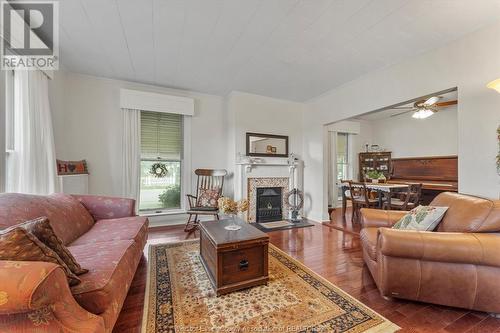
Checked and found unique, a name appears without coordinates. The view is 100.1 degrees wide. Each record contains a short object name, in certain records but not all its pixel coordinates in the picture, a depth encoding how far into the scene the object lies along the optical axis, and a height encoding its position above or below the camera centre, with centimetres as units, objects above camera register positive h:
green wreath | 399 -6
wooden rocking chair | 362 -36
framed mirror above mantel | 423 +46
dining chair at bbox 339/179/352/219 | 435 -63
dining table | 379 -44
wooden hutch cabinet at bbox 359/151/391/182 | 585 +10
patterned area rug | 143 -108
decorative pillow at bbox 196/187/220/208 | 382 -56
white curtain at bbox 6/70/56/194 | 210 +30
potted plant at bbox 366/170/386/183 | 475 -24
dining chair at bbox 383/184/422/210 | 358 -65
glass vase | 213 -62
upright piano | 450 -16
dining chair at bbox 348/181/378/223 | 398 -65
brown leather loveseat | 150 -72
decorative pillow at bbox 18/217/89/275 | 112 -39
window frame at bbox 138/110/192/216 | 413 +12
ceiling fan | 377 +111
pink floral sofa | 80 -61
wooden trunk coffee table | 176 -82
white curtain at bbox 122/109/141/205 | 363 +26
